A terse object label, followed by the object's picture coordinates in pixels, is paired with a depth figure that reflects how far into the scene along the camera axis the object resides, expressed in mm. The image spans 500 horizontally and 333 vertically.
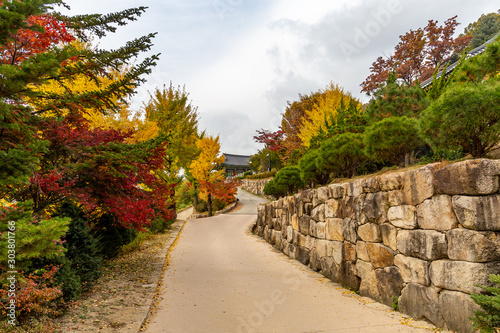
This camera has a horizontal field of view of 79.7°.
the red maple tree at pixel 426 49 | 20703
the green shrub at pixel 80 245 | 5000
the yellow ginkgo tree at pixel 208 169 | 19547
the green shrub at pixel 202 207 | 23139
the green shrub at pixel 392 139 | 5770
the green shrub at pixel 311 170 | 9109
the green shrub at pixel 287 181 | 11867
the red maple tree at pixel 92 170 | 4949
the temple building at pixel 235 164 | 48031
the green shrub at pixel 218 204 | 23539
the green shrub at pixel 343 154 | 7582
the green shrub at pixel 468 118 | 3951
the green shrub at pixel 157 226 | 13211
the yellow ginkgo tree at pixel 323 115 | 12875
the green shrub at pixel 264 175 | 30019
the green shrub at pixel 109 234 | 7332
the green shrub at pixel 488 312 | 2838
